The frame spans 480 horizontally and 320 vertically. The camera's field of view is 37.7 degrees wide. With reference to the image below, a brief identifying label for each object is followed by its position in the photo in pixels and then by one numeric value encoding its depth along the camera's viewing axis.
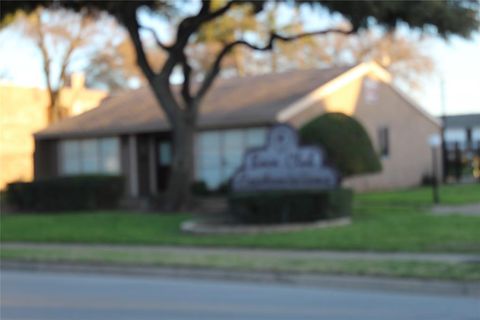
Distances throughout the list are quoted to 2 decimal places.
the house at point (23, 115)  39.91
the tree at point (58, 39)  37.99
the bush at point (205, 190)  25.92
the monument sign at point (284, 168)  17.39
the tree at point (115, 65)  42.38
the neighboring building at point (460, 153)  33.66
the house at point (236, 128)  26.17
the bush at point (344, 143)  18.70
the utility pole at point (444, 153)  33.01
